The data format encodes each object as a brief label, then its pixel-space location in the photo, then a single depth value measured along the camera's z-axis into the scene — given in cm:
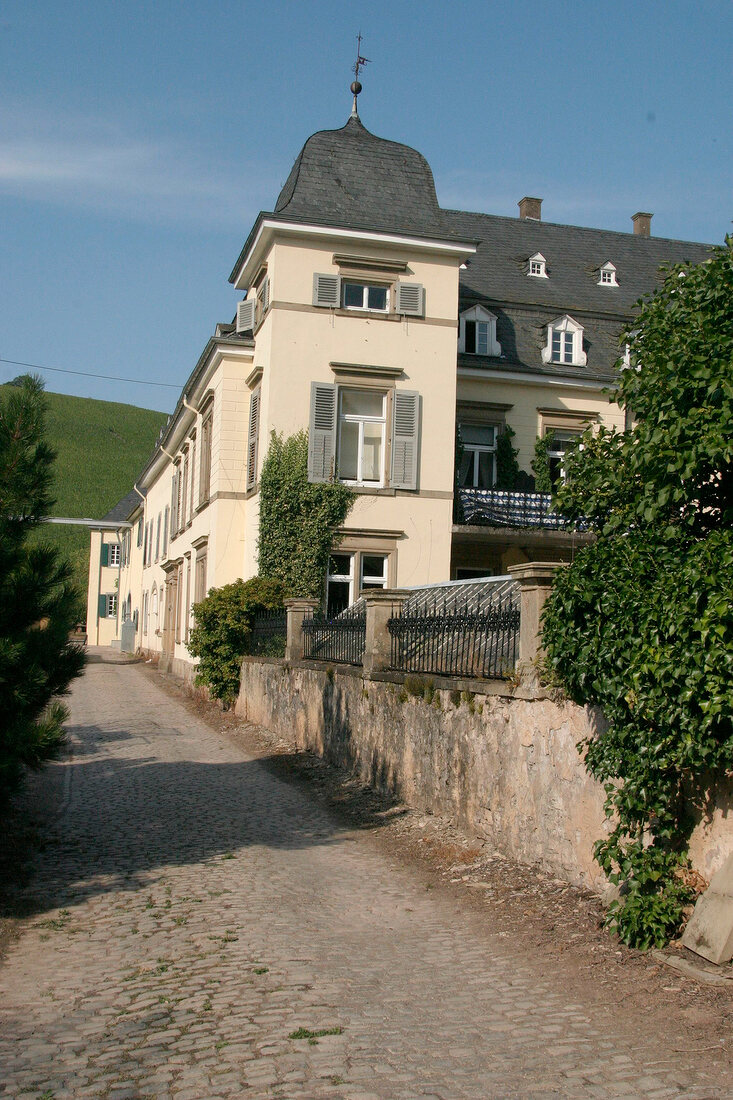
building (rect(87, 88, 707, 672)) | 2214
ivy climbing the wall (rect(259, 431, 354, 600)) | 2162
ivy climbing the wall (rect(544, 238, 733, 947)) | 539
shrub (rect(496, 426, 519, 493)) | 2552
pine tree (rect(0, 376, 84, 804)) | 691
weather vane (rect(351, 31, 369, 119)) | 2575
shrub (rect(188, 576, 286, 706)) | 2008
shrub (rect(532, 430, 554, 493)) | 2564
